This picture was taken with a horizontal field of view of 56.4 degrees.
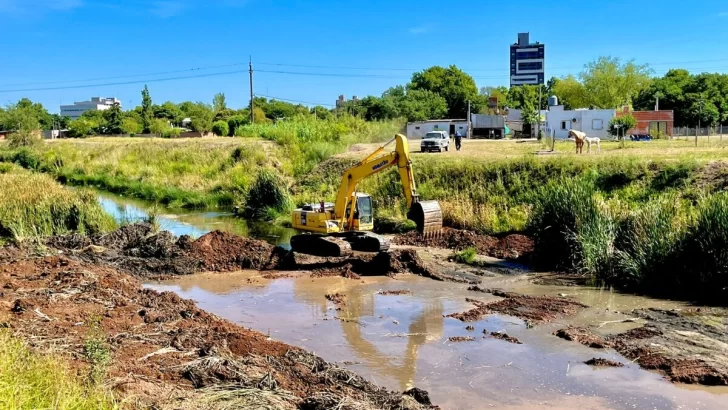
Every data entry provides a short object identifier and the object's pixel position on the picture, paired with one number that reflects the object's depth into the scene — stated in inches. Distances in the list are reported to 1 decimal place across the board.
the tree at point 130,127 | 4022.9
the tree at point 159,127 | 3683.6
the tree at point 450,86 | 4160.9
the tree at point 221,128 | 3328.7
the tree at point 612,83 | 3336.6
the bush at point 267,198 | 1283.2
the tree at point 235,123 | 3334.2
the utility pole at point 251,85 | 3075.8
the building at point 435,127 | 2812.5
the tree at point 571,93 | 3521.2
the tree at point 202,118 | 3806.6
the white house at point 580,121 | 2381.9
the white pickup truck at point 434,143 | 1792.6
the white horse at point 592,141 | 1414.2
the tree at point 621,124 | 2212.1
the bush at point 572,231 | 740.6
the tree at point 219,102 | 4747.3
